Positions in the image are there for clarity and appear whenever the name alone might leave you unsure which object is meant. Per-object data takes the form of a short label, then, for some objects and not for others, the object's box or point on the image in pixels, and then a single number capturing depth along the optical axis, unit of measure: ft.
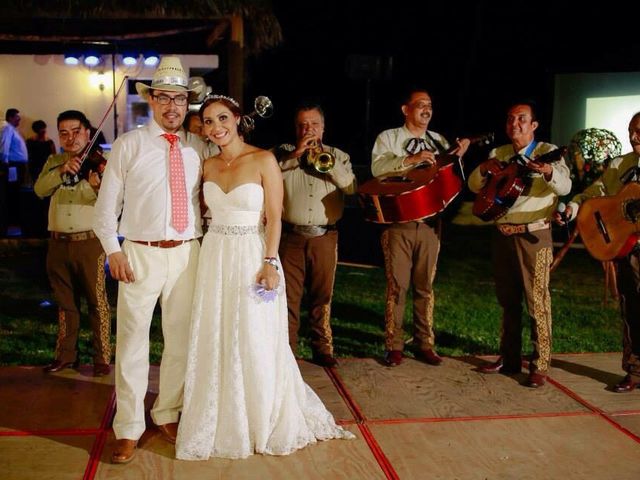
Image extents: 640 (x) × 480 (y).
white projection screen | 44.65
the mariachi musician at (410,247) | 19.97
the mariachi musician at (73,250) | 18.85
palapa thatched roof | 30.14
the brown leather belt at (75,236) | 18.94
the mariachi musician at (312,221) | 19.38
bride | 14.20
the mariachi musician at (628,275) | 18.22
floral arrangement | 34.04
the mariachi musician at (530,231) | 18.67
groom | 14.29
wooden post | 31.86
